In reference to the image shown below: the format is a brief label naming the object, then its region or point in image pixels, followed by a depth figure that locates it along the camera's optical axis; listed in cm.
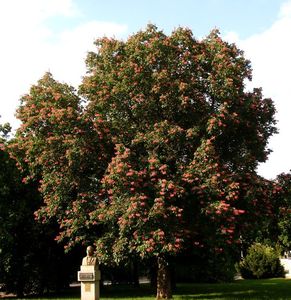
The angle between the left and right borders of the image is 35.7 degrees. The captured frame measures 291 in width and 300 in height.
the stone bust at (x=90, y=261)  2073
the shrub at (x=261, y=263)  5378
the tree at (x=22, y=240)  3167
